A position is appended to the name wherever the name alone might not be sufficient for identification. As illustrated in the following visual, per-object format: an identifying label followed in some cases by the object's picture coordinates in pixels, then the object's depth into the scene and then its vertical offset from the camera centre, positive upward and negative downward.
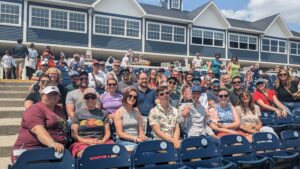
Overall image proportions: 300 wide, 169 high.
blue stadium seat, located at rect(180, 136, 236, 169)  3.68 -0.87
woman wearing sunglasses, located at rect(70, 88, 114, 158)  3.83 -0.52
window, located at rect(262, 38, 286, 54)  26.47 +4.08
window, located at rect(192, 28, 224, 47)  22.75 +4.13
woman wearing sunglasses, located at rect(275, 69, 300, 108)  6.63 -0.01
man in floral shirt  4.36 -0.50
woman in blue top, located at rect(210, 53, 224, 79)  11.30 +0.87
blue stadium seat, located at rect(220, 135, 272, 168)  3.88 -0.89
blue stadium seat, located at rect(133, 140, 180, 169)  3.41 -0.84
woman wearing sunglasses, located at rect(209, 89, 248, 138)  4.87 -0.53
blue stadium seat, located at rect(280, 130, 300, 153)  4.45 -0.81
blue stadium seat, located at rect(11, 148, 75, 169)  2.83 -0.77
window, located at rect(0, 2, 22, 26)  15.94 +4.11
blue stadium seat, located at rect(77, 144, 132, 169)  3.16 -0.81
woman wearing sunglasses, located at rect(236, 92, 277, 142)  5.05 -0.49
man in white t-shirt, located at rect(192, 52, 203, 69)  15.06 +1.31
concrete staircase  4.39 -0.52
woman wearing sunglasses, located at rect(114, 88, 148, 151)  4.18 -0.53
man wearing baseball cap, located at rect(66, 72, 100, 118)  4.73 -0.23
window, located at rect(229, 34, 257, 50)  24.64 +4.11
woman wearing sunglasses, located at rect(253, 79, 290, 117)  5.96 -0.27
